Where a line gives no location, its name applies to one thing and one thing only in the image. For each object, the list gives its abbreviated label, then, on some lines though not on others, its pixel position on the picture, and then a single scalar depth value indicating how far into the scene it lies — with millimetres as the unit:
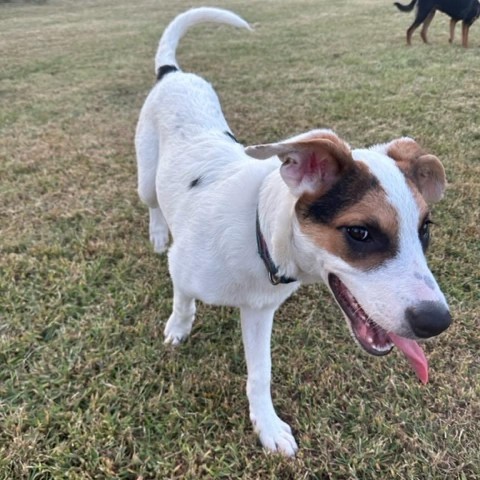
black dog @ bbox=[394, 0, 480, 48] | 2969
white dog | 514
